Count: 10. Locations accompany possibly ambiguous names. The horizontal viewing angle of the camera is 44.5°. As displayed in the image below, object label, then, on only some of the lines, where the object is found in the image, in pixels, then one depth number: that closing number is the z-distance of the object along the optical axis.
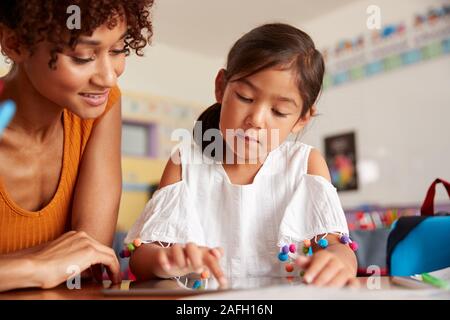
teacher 0.54
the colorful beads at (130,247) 0.61
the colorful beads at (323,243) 0.58
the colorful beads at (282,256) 0.60
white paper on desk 0.36
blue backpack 0.73
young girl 0.62
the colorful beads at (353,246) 0.59
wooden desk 0.41
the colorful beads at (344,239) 0.59
